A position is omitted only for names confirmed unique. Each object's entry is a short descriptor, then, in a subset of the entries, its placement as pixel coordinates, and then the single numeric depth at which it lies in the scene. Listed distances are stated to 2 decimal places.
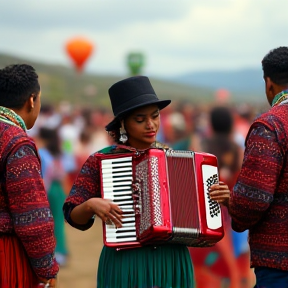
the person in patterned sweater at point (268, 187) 7.15
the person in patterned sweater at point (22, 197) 7.27
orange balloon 75.92
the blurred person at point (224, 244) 12.40
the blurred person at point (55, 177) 17.09
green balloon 73.69
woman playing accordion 7.76
